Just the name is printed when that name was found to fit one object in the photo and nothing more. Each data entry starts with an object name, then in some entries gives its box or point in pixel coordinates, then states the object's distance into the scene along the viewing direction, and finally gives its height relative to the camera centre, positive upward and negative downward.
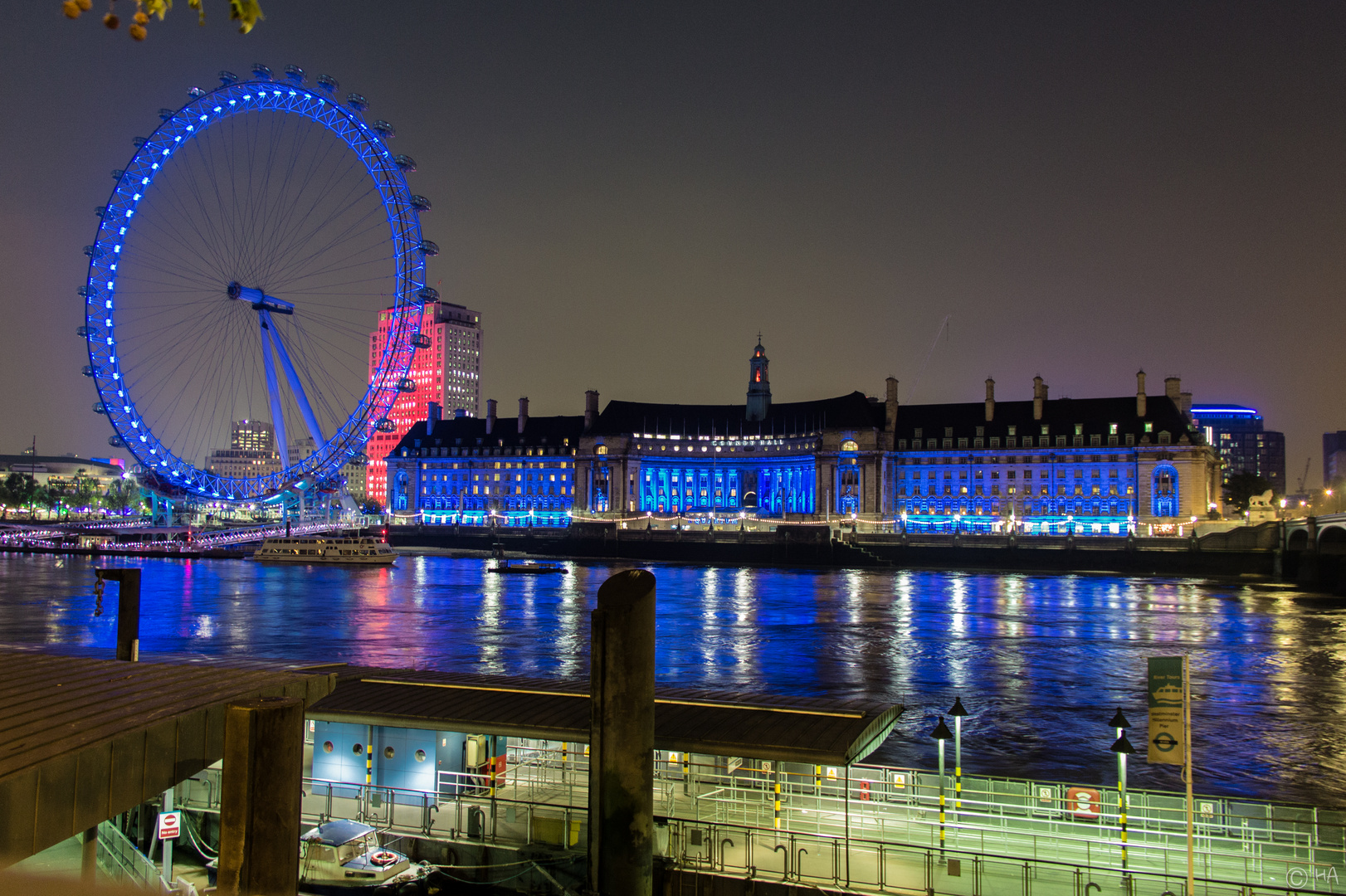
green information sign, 16.73 -3.32
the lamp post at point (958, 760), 19.12 -4.67
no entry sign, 16.27 -5.09
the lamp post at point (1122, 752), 17.77 -4.27
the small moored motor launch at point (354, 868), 18.02 -6.36
